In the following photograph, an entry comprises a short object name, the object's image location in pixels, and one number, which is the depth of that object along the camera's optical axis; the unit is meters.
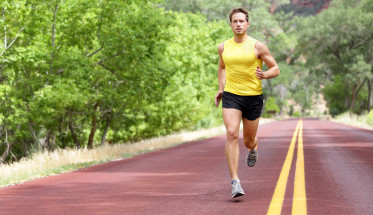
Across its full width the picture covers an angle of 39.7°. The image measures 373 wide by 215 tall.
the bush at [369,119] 38.88
